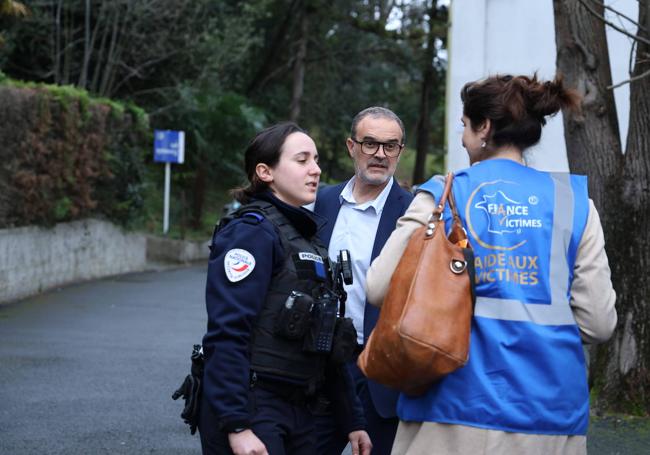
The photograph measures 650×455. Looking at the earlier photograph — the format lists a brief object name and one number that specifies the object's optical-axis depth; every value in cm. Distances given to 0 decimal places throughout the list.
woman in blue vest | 300
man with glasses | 441
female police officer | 342
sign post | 2483
